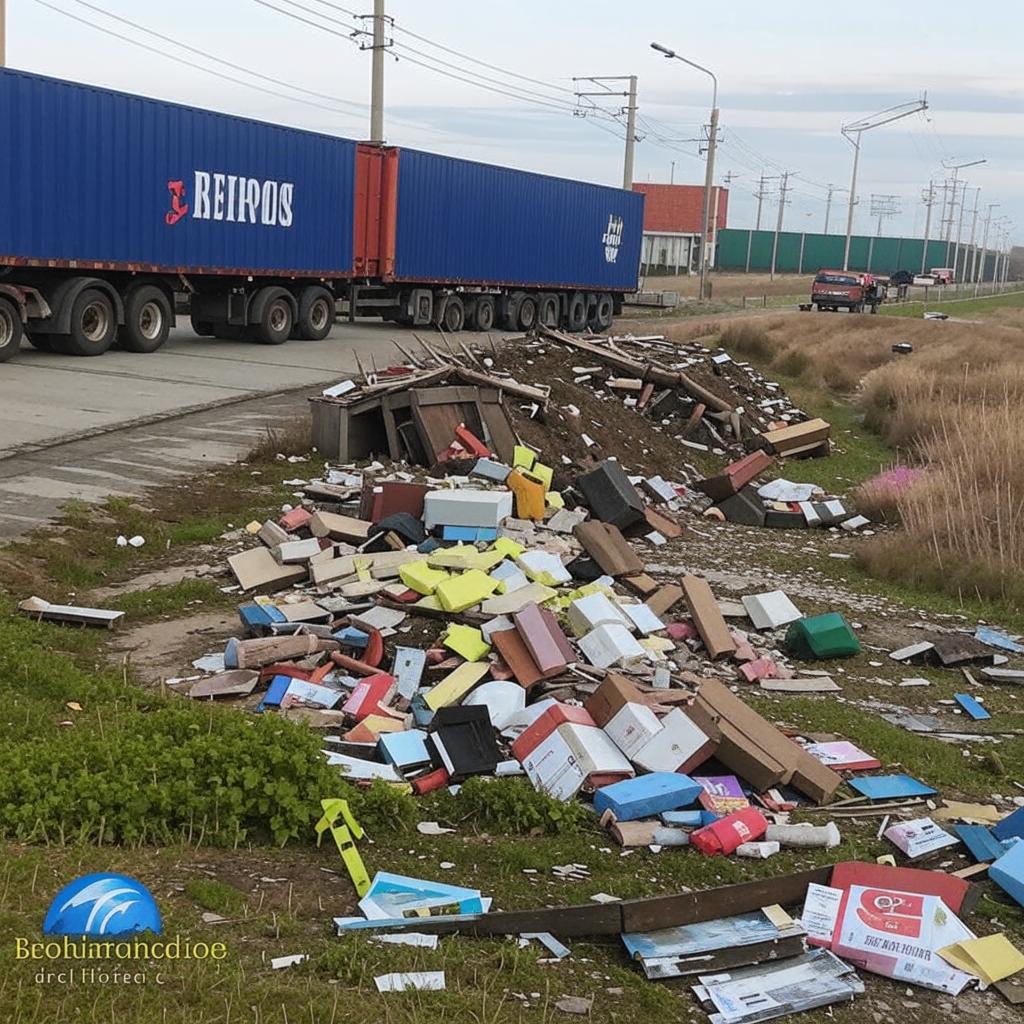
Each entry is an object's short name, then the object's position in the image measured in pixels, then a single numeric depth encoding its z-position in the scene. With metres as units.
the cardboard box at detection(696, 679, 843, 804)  5.55
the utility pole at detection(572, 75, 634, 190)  44.00
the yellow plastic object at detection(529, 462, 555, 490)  11.17
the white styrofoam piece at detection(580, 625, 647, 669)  6.89
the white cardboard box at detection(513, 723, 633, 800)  5.37
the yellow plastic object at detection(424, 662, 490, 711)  6.37
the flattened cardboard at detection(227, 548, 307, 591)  8.37
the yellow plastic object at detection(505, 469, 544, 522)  10.34
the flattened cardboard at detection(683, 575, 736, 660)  7.62
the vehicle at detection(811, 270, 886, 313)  52.38
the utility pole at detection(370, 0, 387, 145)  27.98
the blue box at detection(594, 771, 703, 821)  5.12
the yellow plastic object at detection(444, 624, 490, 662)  6.85
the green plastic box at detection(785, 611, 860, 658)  7.89
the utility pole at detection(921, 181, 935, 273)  99.31
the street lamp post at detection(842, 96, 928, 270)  69.08
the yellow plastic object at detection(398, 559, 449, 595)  7.62
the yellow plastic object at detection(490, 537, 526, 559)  8.46
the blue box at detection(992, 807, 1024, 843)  5.12
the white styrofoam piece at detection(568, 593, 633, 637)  7.21
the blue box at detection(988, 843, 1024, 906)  4.66
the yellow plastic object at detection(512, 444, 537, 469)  11.43
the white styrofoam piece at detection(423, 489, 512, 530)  8.95
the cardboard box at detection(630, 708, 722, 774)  5.57
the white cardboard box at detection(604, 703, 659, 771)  5.66
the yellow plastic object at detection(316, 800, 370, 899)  4.42
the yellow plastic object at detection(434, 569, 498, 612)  7.37
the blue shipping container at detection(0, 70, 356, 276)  17.03
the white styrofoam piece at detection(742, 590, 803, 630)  8.34
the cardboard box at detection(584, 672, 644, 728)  5.84
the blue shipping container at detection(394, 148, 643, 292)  26.50
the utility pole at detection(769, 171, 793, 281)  95.57
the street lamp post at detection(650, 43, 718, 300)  44.84
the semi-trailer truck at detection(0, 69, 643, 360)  17.44
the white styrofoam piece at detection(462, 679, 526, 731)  6.15
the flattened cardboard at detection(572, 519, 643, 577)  8.80
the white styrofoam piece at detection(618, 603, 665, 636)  7.61
